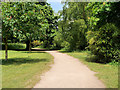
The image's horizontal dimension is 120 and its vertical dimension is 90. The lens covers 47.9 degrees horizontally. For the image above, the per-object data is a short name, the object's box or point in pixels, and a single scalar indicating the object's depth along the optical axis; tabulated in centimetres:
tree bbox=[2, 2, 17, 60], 1159
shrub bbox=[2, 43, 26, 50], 4422
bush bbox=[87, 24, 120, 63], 1303
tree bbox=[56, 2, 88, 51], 2853
